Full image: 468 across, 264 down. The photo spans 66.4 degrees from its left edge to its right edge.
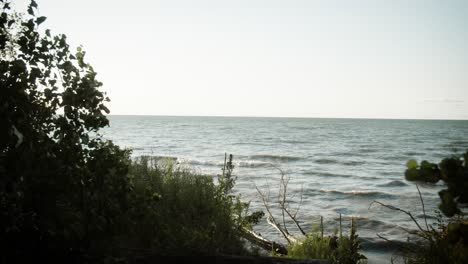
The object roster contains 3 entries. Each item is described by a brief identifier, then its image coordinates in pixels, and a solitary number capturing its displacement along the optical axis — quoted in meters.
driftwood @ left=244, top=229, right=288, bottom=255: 7.16
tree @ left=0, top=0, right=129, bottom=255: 3.58
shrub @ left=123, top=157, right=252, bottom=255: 5.11
